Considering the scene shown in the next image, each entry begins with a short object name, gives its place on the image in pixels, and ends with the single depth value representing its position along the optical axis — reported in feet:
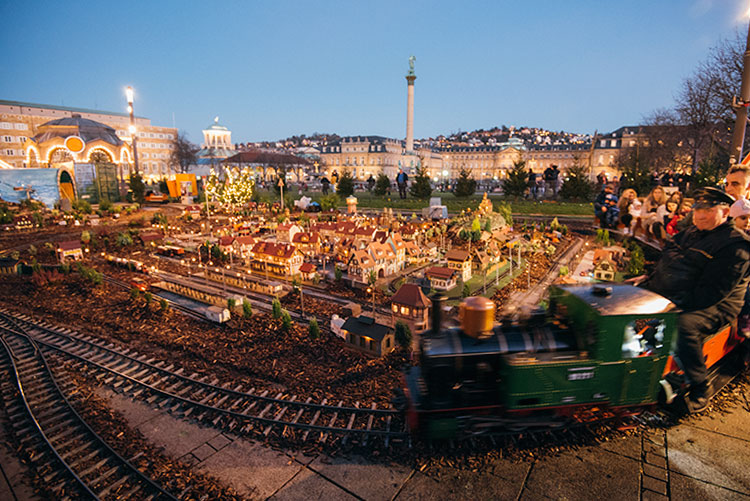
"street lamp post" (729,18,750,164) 36.34
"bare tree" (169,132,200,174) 327.88
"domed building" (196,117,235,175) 351.87
